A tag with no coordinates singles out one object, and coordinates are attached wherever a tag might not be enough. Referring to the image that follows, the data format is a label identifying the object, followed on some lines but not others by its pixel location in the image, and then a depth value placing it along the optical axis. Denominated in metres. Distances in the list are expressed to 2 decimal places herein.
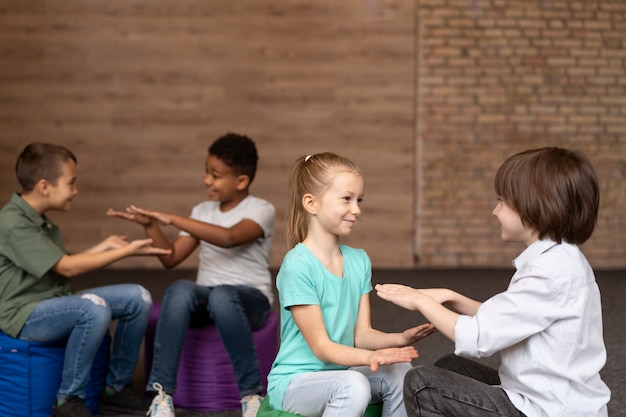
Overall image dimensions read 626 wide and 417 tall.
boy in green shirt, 4.39
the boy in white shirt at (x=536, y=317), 3.55
